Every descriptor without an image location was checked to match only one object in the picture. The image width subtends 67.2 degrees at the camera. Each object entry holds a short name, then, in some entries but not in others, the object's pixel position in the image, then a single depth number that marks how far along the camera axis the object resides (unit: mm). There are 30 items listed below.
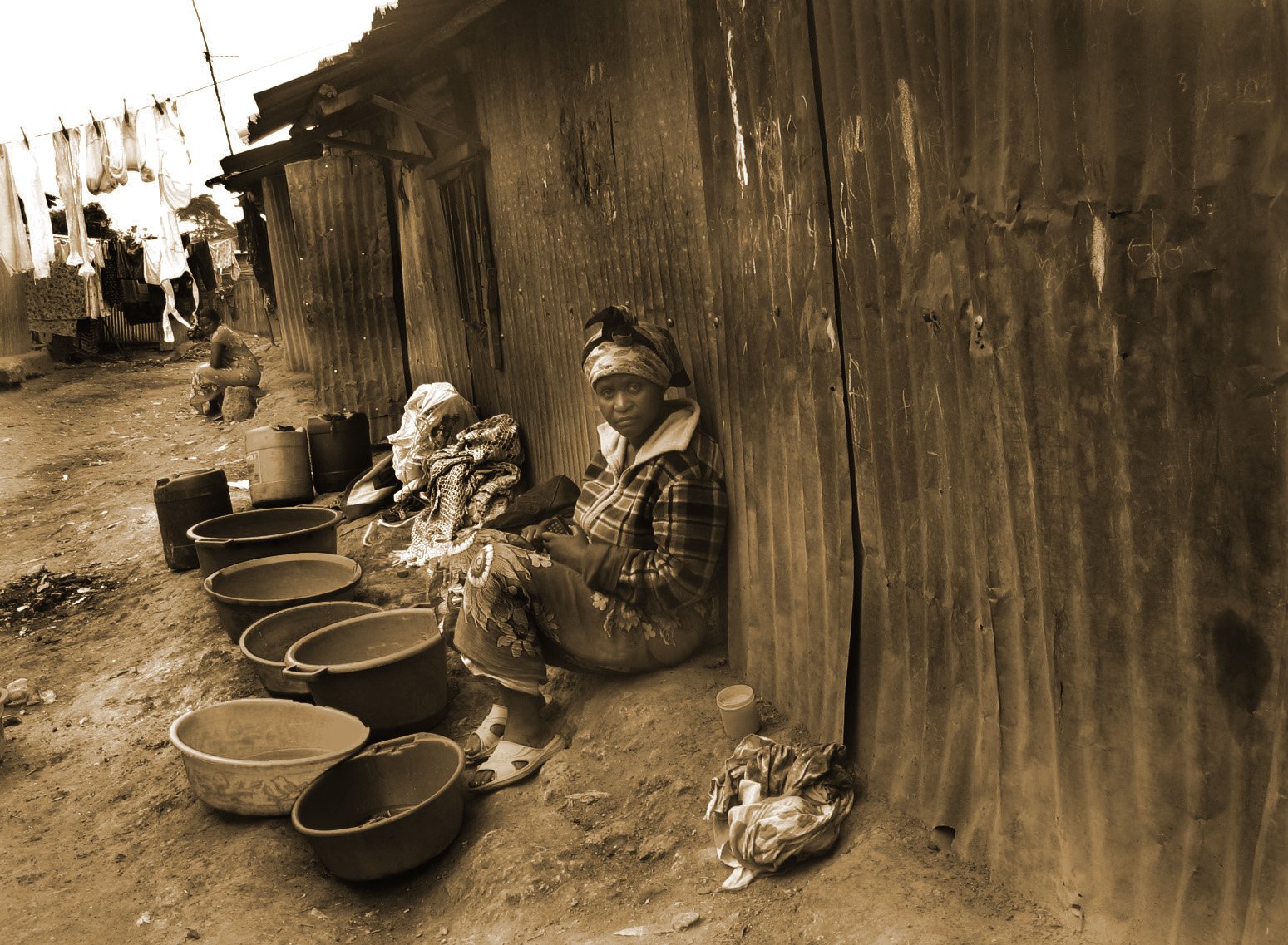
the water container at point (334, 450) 8148
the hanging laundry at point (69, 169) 12641
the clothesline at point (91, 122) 12000
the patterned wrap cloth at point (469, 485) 6289
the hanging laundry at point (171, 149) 12141
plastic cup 3213
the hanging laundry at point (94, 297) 16188
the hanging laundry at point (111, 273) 18203
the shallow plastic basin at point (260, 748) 3736
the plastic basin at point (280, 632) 4605
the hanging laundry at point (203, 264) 20781
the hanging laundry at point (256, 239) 15016
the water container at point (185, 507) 6844
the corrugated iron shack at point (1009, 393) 1758
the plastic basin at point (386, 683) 4152
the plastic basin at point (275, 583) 5383
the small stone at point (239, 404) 12367
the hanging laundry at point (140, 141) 12242
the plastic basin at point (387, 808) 3338
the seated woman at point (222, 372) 12938
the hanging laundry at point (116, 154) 12375
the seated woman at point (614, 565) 3461
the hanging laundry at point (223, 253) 21781
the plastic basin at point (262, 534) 5992
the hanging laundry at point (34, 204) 12922
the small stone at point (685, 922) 2621
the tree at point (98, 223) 18109
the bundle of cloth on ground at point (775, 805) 2688
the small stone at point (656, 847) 3014
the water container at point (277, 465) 7797
